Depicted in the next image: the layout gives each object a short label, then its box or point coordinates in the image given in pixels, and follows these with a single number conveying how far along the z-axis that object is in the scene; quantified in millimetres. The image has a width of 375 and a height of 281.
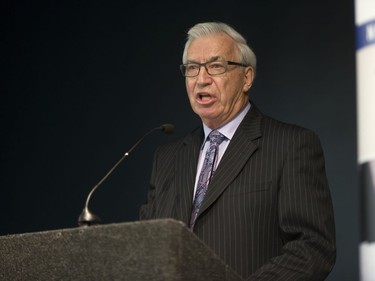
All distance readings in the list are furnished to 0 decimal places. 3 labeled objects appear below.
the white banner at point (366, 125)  7219
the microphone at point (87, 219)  4457
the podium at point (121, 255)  3492
